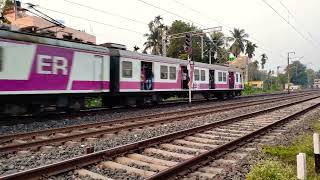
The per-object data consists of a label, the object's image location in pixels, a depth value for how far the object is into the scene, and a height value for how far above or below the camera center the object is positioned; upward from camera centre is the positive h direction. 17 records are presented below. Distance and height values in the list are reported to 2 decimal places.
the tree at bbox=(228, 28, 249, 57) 72.95 +12.14
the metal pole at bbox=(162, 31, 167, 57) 25.75 +4.11
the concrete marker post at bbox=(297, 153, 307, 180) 3.71 -1.09
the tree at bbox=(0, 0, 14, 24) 37.31 +11.58
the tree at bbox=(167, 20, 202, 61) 58.45 +9.58
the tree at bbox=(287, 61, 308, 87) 120.17 +4.87
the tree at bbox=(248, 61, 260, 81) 102.42 +6.03
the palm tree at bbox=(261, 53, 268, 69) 99.66 +9.71
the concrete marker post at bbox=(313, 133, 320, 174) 4.99 -1.27
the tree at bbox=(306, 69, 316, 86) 141.02 +3.60
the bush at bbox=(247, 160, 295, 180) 4.03 -1.30
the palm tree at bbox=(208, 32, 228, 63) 61.21 +10.77
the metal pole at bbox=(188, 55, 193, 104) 17.97 +0.58
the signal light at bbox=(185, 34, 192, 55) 18.39 +2.82
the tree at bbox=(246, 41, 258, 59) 74.96 +10.13
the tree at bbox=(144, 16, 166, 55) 59.43 +10.82
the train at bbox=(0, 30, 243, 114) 9.97 +0.52
